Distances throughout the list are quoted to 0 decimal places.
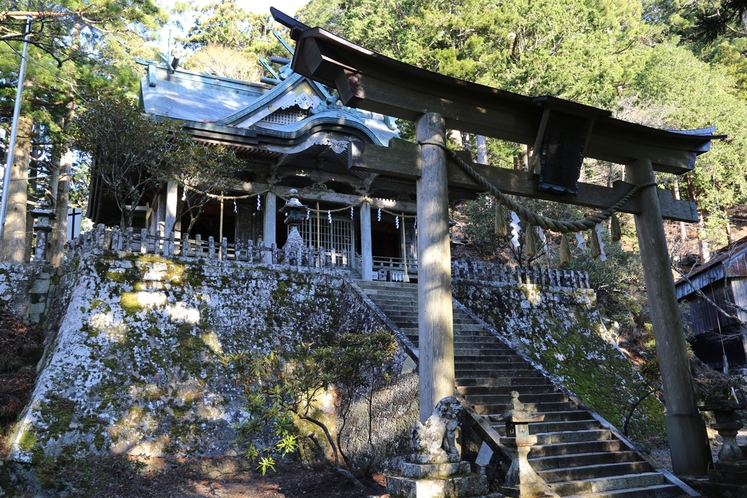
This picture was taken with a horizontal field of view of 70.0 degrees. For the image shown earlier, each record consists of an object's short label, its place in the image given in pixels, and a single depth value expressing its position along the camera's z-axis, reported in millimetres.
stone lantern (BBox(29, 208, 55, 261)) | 12587
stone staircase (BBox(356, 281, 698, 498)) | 6824
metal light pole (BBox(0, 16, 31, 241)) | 15180
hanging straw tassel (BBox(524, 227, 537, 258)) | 7160
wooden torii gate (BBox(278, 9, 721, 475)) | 5840
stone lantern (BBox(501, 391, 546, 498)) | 5930
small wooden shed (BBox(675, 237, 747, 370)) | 19469
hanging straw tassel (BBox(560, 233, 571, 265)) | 7309
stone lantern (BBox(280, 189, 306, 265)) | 13836
